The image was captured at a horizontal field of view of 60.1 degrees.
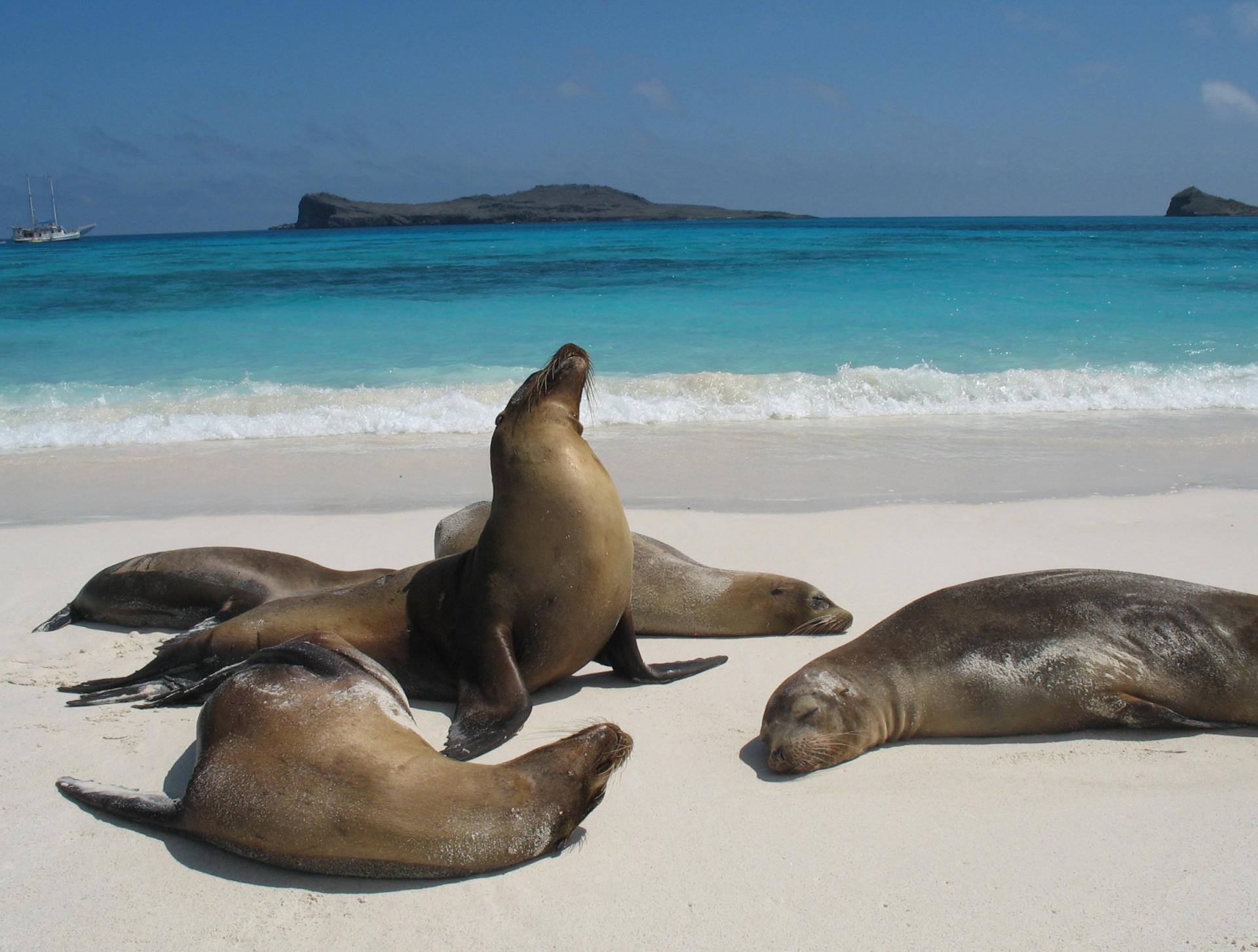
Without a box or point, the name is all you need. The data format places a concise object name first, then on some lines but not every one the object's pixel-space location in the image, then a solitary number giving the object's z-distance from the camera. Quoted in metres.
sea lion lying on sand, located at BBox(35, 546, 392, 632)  5.14
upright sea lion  3.89
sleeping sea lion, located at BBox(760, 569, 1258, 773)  3.60
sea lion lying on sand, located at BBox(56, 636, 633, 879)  2.63
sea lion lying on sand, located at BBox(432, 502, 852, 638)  4.95
